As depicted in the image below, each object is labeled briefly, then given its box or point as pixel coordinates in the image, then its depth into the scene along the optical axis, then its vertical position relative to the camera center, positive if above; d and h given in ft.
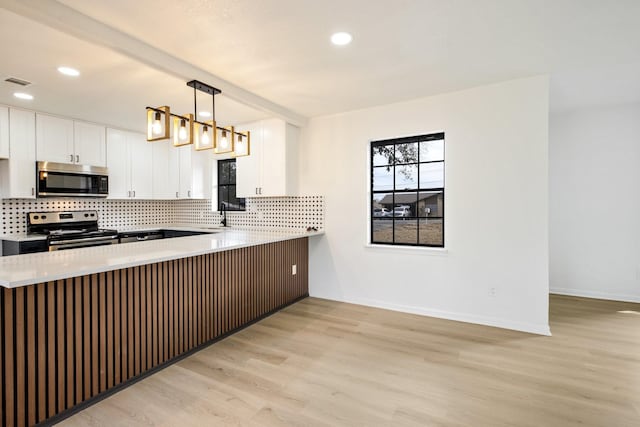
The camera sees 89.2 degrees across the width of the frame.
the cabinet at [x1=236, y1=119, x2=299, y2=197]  13.94 +2.15
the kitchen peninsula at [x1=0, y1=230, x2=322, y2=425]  5.66 -2.32
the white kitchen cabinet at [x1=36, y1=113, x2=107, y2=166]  13.19 +2.98
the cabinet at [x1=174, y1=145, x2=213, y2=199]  17.47 +1.95
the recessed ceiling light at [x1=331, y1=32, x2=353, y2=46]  7.47 +4.03
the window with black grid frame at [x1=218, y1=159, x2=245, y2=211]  17.12 +1.27
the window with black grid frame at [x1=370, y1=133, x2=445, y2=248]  12.07 +0.70
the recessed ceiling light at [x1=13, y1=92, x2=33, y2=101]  11.00 +3.97
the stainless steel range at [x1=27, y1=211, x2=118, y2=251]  13.09 -0.86
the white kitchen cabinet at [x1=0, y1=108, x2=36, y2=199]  12.42 +1.96
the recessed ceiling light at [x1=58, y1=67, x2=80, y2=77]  9.00 +3.94
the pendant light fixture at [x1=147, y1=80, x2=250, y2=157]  8.41 +2.26
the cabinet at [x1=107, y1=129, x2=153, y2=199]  15.62 +2.26
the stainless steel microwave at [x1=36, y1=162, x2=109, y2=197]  13.14 +1.30
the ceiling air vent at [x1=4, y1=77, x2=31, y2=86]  9.72 +3.94
